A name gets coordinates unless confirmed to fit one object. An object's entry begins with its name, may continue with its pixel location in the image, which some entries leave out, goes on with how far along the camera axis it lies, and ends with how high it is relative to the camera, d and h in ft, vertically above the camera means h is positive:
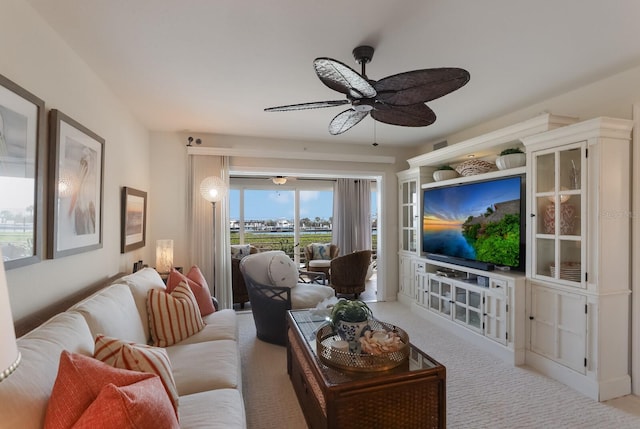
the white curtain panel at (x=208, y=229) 13.76 -0.57
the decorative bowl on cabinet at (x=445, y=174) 13.28 +1.82
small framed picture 10.10 -0.13
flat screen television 10.05 -0.22
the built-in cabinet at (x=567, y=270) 7.69 -1.37
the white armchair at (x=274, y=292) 10.79 -2.73
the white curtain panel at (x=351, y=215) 24.21 +0.14
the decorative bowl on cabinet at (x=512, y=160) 10.03 +1.85
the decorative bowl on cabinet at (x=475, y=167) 11.55 +1.88
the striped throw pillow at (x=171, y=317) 7.10 -2.34
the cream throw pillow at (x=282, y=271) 11.56 -2.04
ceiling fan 5.16 +2.33
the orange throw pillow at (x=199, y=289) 9.00 -2.13
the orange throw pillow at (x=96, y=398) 3.10 -1.89
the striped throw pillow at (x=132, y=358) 4.27 -1.97
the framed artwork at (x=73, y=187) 6.02 +0.62
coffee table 5.13 -3.03
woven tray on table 5.65 -2.62
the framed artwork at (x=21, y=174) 4.67 +0.65
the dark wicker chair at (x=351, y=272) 16.75 -2.96
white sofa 3.15 -1.93
